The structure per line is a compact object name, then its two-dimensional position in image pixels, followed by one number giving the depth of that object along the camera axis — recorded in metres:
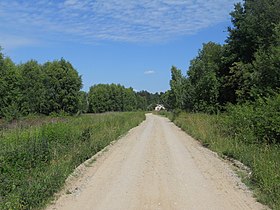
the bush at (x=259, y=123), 12.12
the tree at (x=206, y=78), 34.23
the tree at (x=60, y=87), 50.97
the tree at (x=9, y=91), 40.66
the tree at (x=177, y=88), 66.92
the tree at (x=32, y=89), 48.95
